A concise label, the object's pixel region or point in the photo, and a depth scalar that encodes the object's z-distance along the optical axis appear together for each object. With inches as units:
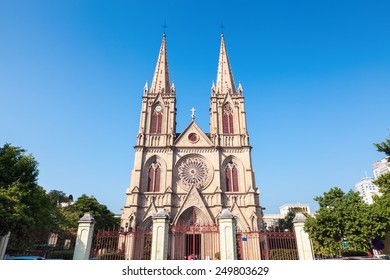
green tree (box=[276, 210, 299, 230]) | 1880.4
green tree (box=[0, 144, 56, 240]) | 526.9
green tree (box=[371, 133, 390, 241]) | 541.2
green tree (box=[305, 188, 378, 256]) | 530.6
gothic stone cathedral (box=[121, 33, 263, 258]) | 1074.7
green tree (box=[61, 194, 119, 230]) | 1393.9
